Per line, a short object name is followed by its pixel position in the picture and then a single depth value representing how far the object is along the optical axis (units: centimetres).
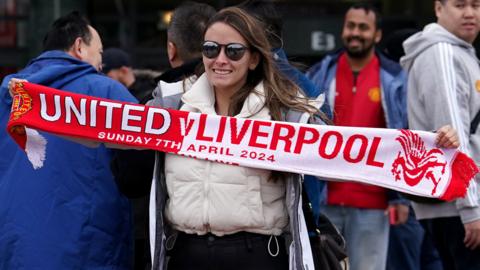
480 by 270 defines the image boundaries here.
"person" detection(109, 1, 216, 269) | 476
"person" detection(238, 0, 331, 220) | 486
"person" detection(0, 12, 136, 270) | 519
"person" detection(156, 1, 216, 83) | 572
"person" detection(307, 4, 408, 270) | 744
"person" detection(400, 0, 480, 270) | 568
